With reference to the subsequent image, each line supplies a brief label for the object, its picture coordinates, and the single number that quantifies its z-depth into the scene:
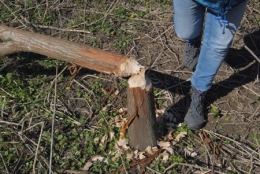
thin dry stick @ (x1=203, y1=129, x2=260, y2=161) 2.66
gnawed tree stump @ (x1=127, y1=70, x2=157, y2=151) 2.24
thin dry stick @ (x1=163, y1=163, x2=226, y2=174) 2.50
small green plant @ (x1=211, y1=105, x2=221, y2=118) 2.88
